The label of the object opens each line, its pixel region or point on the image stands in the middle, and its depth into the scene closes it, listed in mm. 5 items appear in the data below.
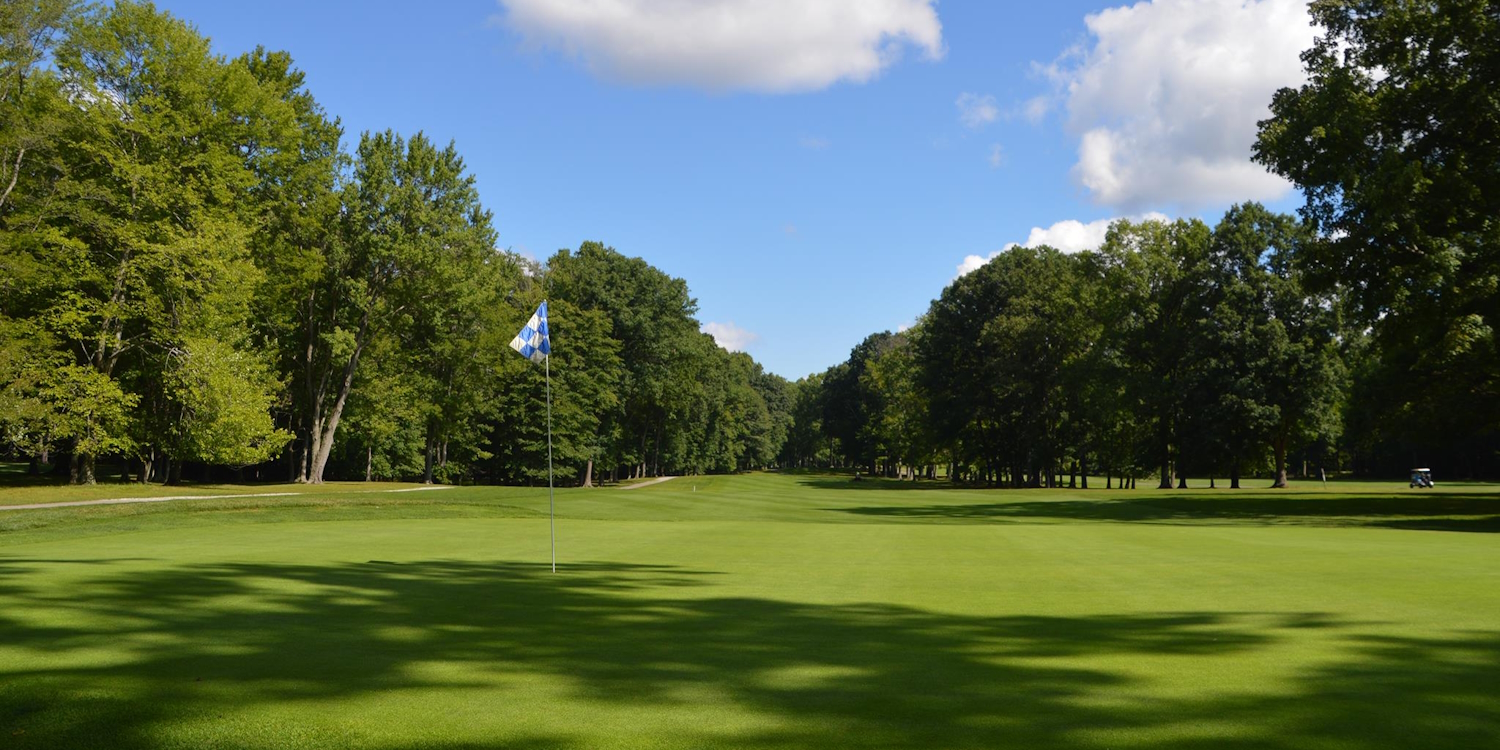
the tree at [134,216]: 33250
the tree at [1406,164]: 26156
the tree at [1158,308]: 59188
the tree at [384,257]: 44875
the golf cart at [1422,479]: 70769
